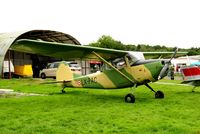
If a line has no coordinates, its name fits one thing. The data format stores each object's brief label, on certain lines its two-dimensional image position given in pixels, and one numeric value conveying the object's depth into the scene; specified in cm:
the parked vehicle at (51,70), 3623
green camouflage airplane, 1385
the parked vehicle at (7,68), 3840
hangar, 3730
